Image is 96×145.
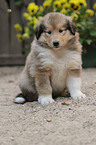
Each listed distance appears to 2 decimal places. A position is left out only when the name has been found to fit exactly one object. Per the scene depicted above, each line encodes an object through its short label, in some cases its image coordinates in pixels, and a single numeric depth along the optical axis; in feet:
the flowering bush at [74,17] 18.03
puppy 9.80
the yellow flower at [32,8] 17.67
